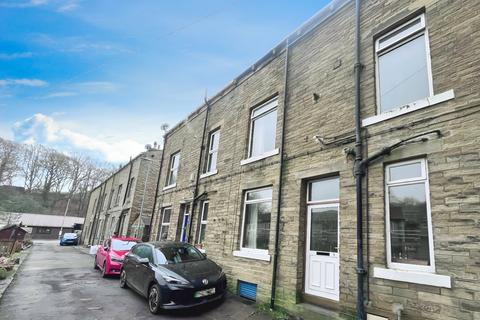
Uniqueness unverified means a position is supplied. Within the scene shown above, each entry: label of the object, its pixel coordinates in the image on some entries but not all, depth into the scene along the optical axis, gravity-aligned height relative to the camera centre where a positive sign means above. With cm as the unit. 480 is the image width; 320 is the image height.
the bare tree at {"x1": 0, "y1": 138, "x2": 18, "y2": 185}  3512 +619
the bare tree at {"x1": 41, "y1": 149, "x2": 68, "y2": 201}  5175 +787
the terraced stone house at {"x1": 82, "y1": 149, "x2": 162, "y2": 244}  2011 +164
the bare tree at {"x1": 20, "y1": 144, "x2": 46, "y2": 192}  4953 +728
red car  1091 -160
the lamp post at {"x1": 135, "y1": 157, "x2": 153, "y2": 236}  1903 +224
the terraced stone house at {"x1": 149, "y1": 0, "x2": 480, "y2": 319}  432 +145
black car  621 -132
